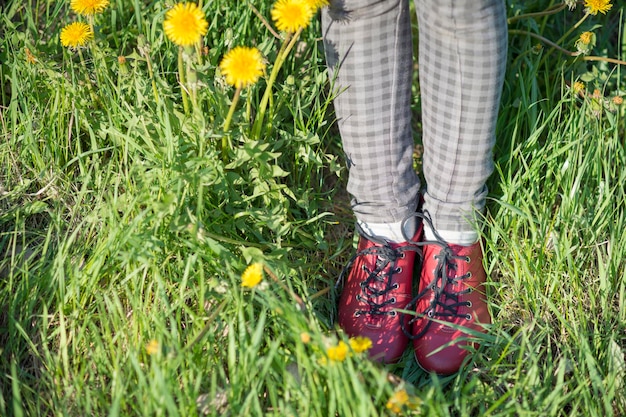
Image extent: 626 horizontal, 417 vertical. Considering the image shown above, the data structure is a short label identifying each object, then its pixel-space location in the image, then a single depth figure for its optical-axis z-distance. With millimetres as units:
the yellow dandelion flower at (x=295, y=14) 1146
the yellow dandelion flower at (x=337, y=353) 1047
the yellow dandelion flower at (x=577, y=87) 1576
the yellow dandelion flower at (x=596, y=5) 1505
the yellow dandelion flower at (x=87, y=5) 1361
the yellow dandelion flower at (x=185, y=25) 1147
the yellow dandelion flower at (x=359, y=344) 1102
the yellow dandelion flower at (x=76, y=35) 1429
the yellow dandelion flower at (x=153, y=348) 1075
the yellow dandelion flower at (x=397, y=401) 1031
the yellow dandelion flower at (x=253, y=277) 1118
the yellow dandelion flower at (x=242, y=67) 1142
